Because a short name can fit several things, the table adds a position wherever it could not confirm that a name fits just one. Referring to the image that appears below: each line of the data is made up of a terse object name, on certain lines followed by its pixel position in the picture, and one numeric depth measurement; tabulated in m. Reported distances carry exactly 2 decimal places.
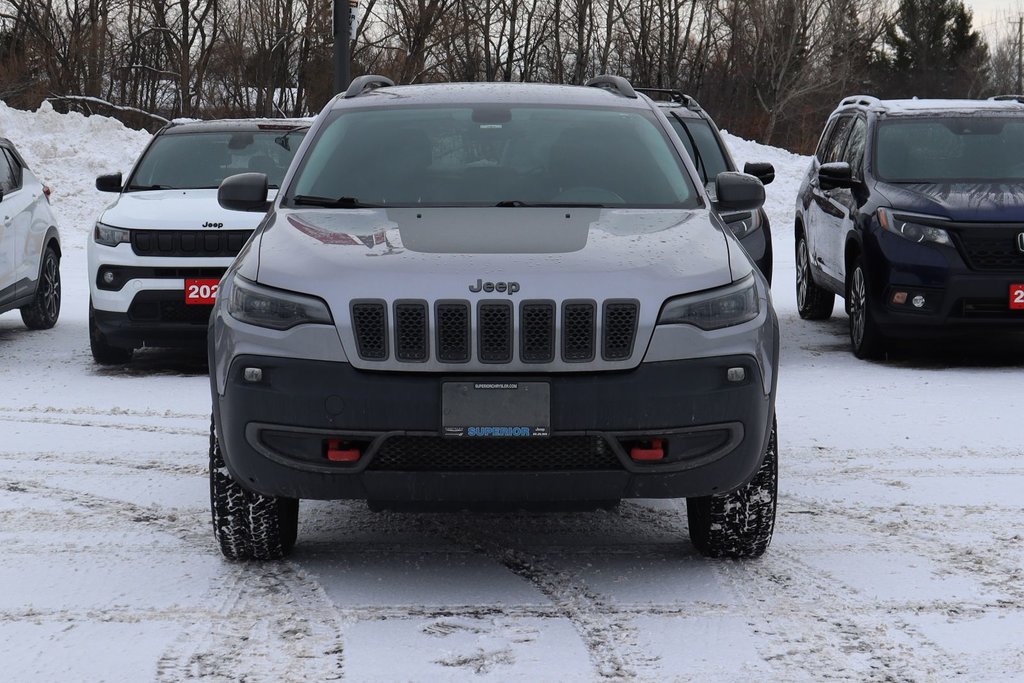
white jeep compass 9.49
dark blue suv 9.41
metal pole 16.17
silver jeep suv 4.34
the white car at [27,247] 10.71
